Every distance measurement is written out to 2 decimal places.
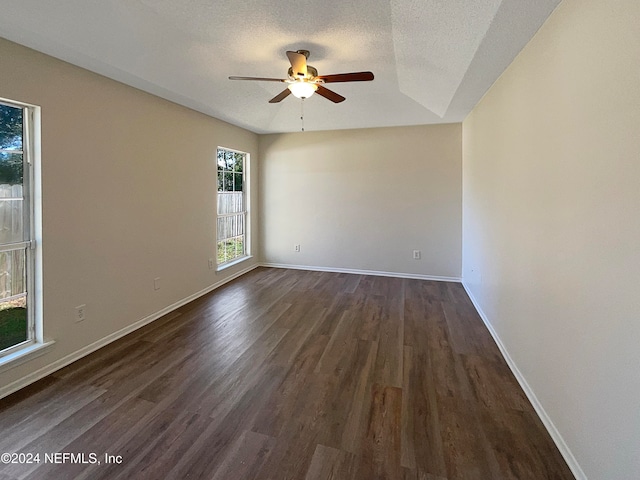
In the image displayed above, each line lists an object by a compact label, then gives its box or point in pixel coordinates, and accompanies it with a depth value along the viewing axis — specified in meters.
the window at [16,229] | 2.27
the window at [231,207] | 4.97
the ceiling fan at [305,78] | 2.40
